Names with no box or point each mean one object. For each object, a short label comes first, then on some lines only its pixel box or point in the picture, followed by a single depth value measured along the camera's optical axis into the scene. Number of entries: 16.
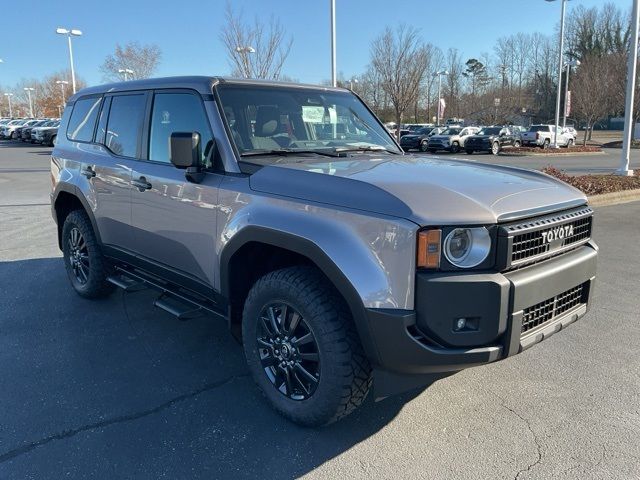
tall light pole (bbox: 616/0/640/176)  13.91
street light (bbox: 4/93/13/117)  103.31
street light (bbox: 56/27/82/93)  35.91
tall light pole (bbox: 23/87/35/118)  93.41
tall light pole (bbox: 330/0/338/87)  18.45
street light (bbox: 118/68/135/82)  33.34
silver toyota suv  2.57
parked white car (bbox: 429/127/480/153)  31.64
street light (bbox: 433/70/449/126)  41.62
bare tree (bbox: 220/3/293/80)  21.75
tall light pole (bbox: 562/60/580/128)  38.34
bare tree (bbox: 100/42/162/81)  35.03
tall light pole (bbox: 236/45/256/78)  21.58
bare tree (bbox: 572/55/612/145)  42.12
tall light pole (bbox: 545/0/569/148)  31.20
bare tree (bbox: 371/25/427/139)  28.53
